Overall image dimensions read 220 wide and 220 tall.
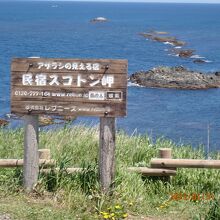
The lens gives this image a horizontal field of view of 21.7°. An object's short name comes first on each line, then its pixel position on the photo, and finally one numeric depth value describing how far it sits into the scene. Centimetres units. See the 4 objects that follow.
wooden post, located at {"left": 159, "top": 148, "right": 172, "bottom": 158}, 792
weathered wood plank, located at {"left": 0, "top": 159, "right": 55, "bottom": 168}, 752
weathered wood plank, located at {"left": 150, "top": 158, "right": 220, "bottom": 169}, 759
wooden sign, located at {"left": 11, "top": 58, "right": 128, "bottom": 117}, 699
